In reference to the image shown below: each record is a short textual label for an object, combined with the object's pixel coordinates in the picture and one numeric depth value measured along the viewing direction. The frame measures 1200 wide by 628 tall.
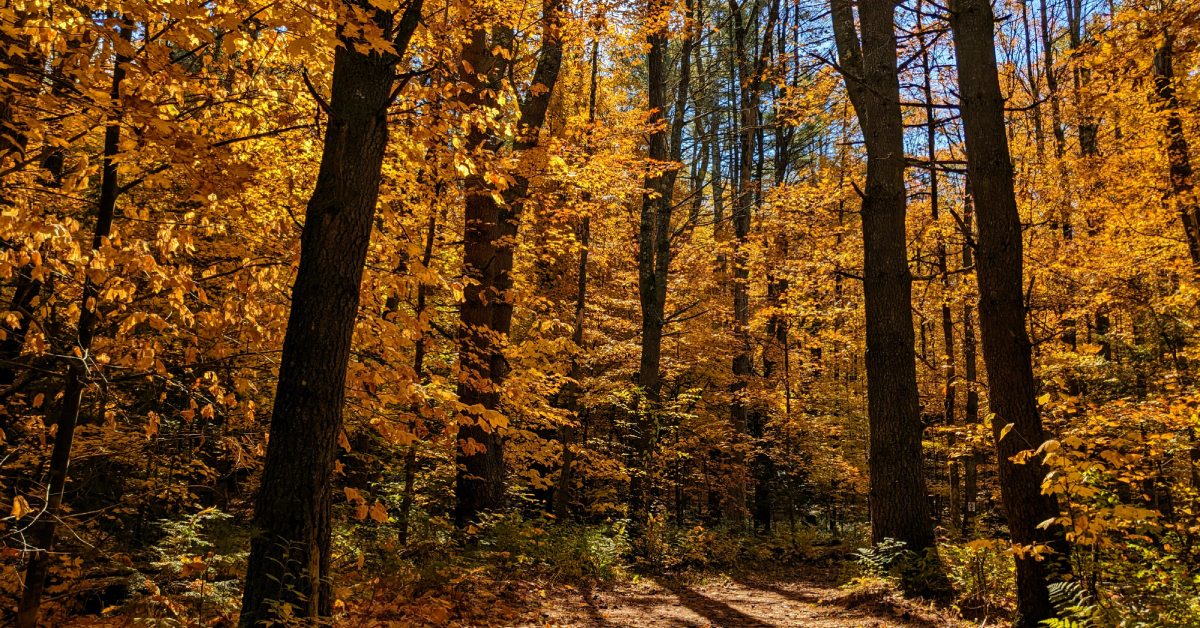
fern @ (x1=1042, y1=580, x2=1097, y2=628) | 3.89
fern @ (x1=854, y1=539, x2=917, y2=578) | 6.76
